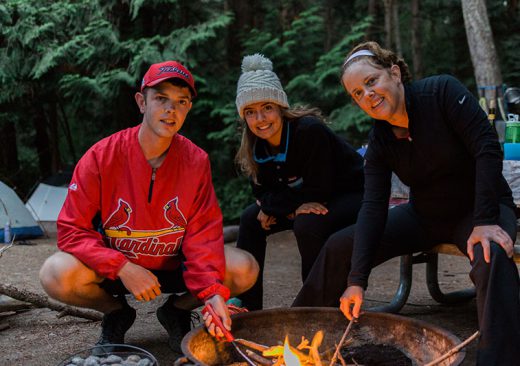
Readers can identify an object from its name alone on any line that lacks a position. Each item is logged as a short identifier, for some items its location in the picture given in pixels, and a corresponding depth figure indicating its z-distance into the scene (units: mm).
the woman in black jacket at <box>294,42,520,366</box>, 2088
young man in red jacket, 2555
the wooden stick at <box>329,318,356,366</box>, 2123
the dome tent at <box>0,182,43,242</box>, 7041
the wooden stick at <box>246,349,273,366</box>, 2174
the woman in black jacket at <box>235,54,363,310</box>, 3180
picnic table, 2822
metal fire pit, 2180
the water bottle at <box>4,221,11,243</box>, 6715
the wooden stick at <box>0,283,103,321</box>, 3188
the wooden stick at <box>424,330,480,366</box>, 1891
